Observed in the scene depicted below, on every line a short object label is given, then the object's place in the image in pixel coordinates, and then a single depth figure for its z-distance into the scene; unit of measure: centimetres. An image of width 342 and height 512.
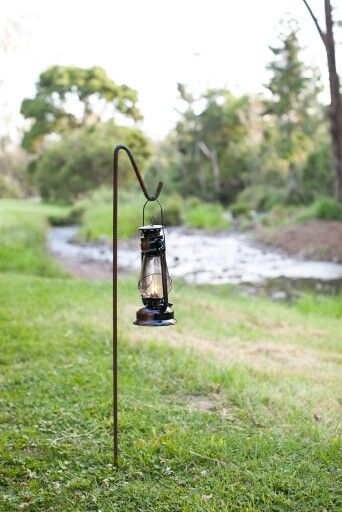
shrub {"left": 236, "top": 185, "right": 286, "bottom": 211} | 2748
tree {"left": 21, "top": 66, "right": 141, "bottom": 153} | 3538
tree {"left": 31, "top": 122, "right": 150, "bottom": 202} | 3130
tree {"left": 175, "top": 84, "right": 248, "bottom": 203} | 3694
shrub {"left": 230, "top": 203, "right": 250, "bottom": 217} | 2884
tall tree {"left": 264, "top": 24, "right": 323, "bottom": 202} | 2664
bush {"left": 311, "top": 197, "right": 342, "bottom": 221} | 1920
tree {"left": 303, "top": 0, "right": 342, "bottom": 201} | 1503
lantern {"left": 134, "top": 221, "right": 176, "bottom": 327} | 328
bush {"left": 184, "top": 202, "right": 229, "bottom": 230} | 2578
